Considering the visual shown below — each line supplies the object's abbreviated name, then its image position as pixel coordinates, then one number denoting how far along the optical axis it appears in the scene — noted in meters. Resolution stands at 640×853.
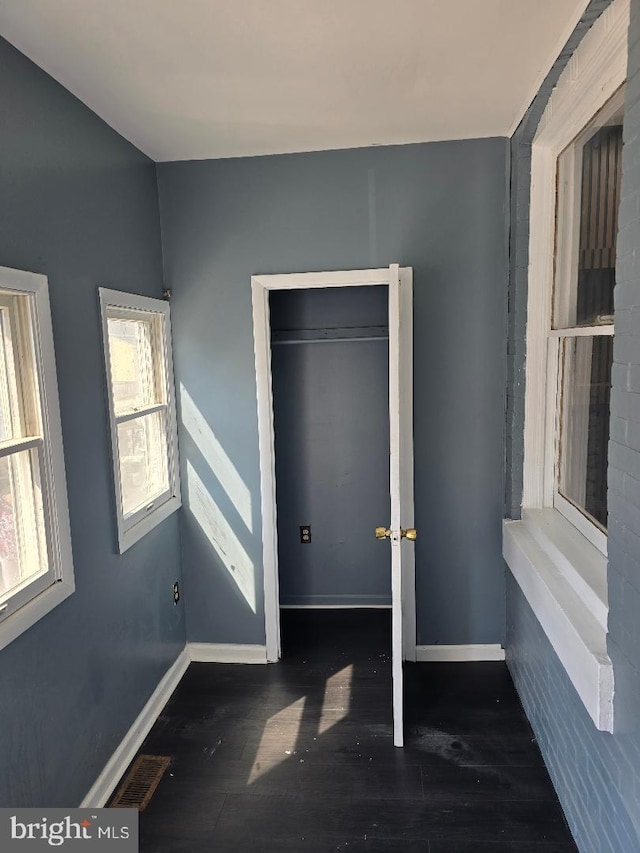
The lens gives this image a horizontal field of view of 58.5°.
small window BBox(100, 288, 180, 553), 2.53
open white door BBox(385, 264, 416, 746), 2.42
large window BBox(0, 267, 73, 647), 1.84
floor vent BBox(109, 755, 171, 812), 2.25
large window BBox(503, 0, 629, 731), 1.81
